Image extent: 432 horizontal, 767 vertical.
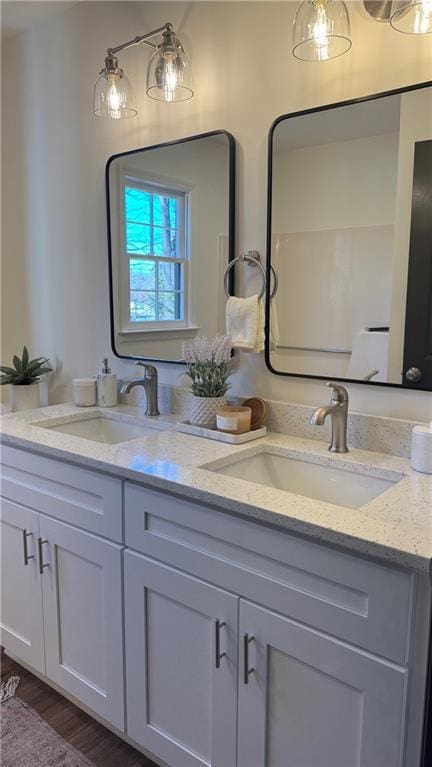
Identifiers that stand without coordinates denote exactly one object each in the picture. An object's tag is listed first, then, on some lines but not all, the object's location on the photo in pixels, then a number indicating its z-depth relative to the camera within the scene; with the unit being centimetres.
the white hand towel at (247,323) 167
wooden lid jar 161
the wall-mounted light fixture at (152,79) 167
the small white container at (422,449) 129
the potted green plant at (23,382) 228
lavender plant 171
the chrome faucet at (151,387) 197
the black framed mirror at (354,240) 138
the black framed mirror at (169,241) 177
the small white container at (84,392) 212
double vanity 98
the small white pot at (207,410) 168
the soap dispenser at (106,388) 210
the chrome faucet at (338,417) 148
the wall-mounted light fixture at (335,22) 127
